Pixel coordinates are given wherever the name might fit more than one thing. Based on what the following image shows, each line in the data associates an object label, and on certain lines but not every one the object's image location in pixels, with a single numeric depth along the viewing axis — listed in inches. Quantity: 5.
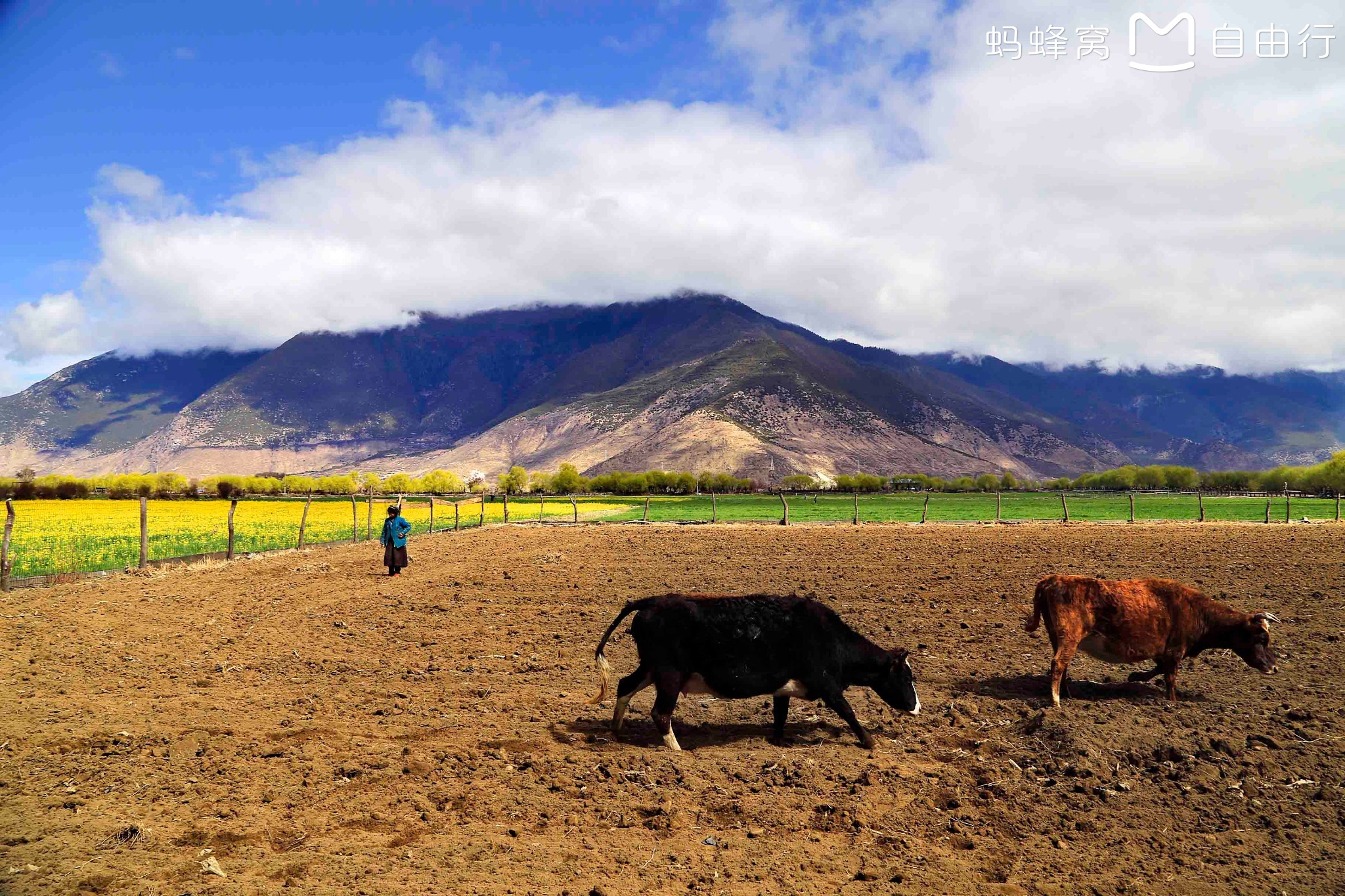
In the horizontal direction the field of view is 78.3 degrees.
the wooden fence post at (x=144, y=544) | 868.0
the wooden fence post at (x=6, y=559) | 697.6
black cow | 362.6
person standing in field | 876.6
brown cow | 424.8
